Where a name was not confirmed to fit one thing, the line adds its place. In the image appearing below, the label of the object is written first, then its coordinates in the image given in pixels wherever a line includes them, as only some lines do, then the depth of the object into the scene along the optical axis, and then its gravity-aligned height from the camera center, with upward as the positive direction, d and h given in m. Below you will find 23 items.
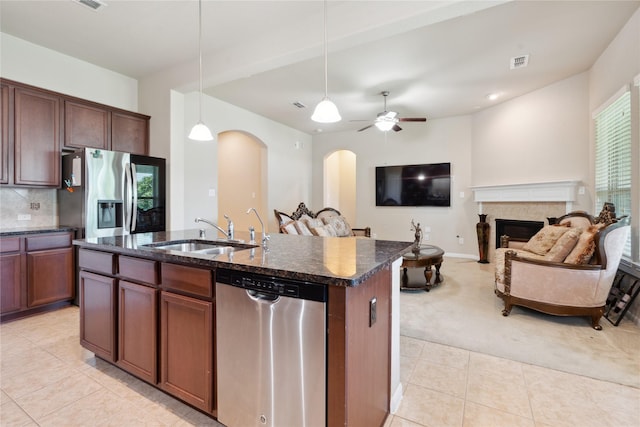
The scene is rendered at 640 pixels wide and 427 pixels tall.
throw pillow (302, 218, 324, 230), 4.98 -0.20
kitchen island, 1.19 -0.53
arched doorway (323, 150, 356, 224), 8.31 +0.84
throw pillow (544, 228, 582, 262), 2.98 -0.35
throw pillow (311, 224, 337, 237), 4.89 -0.33
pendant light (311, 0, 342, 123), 2.13 +0.72
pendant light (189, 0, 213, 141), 2.62 +0.70
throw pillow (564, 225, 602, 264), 2.77 -0.36
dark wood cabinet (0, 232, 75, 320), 2.92 -0.64
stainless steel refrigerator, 3.25 +0.22
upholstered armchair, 2.70 -0.60
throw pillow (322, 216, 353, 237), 5.59 -0.26
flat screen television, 6.29 +0.59
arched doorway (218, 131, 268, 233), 6.80 +0.79
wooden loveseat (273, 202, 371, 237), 5.82 -0.08
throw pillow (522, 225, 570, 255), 3.70 -0.37
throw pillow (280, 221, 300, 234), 4.49 -0.25
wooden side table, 3.72 -0.66
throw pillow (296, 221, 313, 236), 4.59 -0.26
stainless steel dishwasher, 1.22 -0.63
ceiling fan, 4.52 +1.42
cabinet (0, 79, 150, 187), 3.02 +0.93
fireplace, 5.01 -0.30
